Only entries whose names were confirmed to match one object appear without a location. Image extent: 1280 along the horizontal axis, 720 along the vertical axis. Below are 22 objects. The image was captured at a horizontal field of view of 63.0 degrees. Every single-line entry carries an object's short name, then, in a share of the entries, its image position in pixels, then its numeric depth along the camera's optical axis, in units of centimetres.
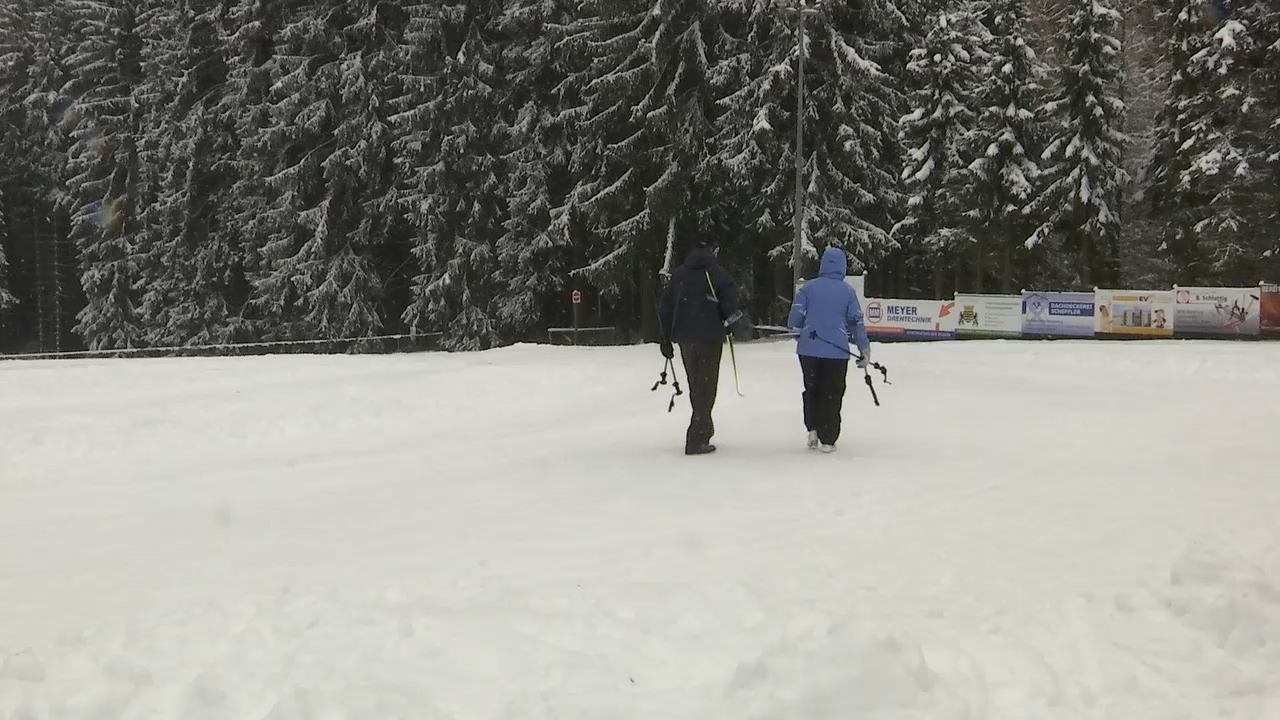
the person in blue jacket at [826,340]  1020
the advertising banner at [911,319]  3119
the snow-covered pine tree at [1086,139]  3691
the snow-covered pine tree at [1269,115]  3294
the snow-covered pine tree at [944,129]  3944
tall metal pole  2927
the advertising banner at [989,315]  3030
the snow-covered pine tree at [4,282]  5500
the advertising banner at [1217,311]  2838
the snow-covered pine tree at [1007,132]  3822
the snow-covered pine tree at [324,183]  3934
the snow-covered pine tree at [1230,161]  3369
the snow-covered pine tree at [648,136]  3272
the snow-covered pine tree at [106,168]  5009
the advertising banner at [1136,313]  2895
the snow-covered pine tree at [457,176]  3725
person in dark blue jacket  1019
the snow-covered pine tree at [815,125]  3238
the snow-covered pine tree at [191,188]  4569
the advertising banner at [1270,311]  2809
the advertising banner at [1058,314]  2944
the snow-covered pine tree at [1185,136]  3512
